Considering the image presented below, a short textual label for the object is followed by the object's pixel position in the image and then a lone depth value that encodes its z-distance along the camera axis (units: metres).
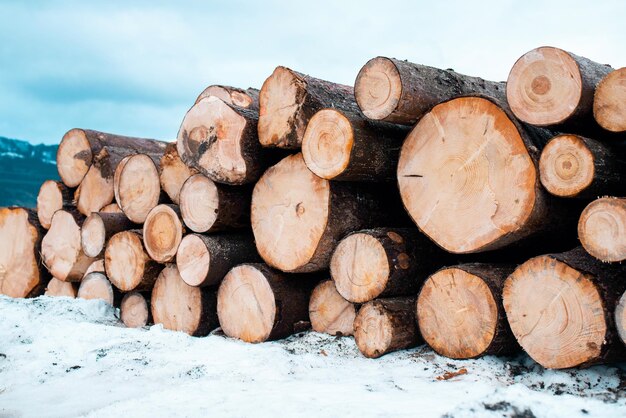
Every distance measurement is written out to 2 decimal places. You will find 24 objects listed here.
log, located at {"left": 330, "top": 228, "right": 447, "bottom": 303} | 3.42
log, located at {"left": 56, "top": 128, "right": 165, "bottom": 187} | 5.96
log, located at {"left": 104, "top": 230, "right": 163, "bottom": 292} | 4.73
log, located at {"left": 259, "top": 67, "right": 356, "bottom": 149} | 3.67
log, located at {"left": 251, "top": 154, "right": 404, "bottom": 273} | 3.65
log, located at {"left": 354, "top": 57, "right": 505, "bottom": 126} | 3.23
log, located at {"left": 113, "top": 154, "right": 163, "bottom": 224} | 4.84
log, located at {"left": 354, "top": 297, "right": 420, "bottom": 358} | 3.36
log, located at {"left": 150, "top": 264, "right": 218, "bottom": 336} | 4.41
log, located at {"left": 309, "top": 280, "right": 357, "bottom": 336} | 3.85
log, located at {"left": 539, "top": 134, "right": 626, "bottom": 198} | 2.73
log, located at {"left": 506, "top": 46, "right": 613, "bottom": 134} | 2.84
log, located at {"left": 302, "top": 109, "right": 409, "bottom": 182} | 3.39
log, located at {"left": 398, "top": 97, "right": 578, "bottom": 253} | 2.96
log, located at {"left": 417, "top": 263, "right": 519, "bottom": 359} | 3.06
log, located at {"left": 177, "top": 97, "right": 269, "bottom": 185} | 3.94
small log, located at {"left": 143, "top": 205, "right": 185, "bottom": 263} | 4.45
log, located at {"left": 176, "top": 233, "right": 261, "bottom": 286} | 4.17
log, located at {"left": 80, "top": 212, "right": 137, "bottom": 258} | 5.17
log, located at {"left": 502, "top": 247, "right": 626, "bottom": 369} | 2.71
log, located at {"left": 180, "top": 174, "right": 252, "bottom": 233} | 4.14
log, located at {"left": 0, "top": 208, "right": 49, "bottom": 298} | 6.21
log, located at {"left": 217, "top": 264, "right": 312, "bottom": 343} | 3.92
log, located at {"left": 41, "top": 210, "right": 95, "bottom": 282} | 5.71
